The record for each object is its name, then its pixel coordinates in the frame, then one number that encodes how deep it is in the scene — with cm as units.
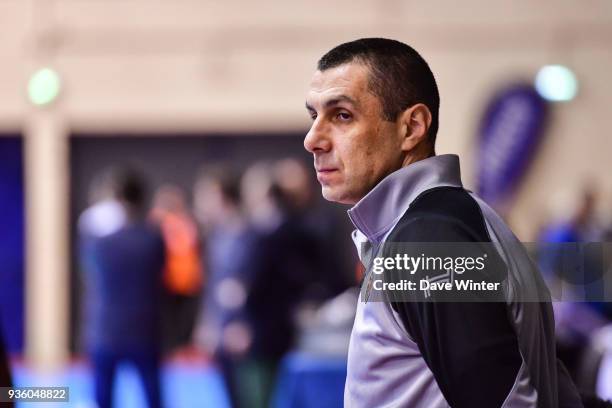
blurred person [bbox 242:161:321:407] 1112
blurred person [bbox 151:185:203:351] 1980
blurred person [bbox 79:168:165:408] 1125
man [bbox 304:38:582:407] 292
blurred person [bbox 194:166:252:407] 1122
